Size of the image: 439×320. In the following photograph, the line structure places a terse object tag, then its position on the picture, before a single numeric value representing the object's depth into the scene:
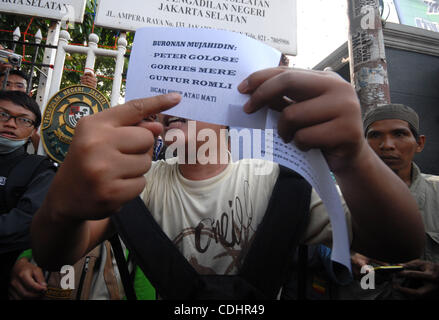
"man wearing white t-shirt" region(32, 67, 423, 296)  0.61
